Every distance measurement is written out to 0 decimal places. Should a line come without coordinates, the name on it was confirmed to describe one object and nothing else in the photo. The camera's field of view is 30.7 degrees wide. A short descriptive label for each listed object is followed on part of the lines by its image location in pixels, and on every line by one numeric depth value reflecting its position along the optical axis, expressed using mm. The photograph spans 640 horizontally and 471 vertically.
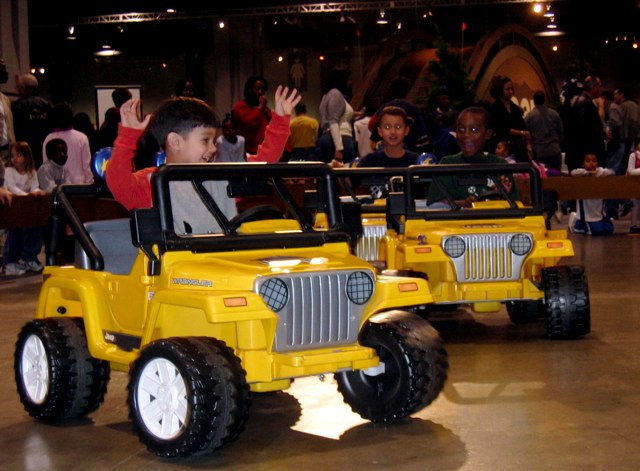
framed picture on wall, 15078
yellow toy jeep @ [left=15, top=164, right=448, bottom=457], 4656
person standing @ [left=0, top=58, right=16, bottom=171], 13055
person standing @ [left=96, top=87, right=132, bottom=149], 14109
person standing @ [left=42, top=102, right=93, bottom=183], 14055
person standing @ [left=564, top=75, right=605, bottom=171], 18516
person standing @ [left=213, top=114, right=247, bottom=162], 14586
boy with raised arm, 5582
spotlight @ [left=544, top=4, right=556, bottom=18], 30688
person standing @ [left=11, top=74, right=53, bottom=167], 14375
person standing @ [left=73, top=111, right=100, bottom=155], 16094
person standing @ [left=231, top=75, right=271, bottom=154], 15023
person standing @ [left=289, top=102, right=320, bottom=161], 17047
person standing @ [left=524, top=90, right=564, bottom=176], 18375
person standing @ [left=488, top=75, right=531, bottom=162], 16562
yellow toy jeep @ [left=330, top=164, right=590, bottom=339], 7496
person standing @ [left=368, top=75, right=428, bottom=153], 12312
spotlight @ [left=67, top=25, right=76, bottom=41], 28014
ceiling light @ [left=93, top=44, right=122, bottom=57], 36125
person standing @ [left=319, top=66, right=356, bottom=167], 15719
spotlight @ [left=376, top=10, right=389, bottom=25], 31438
